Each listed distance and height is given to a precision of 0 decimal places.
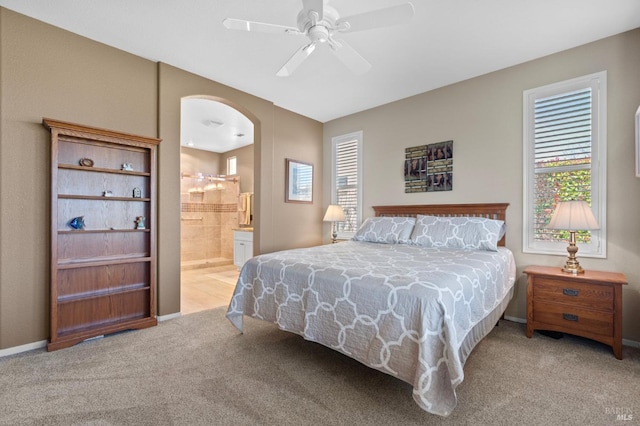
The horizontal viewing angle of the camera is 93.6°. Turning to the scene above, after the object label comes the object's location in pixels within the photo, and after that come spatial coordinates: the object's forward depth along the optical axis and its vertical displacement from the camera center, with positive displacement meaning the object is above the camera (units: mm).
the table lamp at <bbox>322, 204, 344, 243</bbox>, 4621 -63
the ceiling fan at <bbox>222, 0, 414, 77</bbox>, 1923 +1282
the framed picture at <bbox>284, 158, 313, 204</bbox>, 4641 +461
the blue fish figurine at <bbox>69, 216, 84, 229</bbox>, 2701 -131
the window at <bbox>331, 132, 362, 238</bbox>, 4734 +529
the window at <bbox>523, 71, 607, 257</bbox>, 2779 +553
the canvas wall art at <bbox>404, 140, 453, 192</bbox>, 3768 +580
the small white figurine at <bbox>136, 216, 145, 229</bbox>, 3084 -143
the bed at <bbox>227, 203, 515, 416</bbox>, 1528 -560
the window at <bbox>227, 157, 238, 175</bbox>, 7289 +1086
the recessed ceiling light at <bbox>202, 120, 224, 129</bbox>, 5211 +1531
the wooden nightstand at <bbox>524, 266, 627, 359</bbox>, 2363 -762
